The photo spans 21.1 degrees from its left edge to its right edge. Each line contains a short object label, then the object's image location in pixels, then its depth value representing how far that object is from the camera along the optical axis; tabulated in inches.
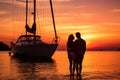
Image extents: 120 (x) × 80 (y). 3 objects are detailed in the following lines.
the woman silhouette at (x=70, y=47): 672.4
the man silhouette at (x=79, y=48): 665.0
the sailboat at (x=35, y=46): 1840.6
